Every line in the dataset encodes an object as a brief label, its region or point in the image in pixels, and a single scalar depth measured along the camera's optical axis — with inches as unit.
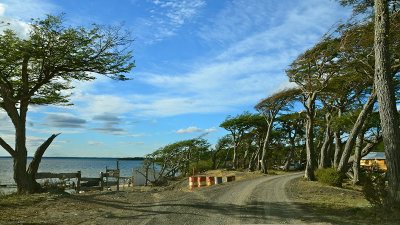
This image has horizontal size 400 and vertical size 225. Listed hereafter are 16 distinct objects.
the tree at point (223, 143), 2001.7
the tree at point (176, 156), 1428.4
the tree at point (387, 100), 404.2
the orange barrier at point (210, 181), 889.5
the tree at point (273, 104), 1273.0
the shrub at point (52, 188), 598.0
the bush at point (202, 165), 1967.0
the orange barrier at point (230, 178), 989.4
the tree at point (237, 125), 1643.2
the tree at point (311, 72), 818.2
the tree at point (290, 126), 1708.9
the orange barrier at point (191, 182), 864.3
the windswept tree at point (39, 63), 532.4
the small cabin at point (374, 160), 1680.6
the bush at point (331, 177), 754.2
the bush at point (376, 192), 393.7
